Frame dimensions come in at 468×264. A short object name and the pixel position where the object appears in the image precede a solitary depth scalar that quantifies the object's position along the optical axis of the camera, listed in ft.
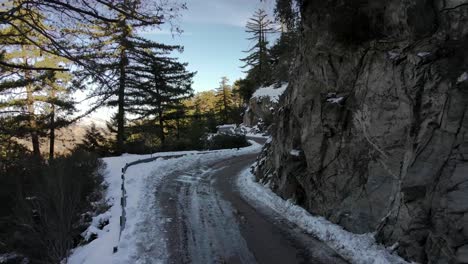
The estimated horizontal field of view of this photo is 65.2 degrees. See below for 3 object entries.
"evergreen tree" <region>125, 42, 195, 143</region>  102.94
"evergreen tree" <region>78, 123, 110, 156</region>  98.08
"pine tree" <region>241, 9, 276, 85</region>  200.54
